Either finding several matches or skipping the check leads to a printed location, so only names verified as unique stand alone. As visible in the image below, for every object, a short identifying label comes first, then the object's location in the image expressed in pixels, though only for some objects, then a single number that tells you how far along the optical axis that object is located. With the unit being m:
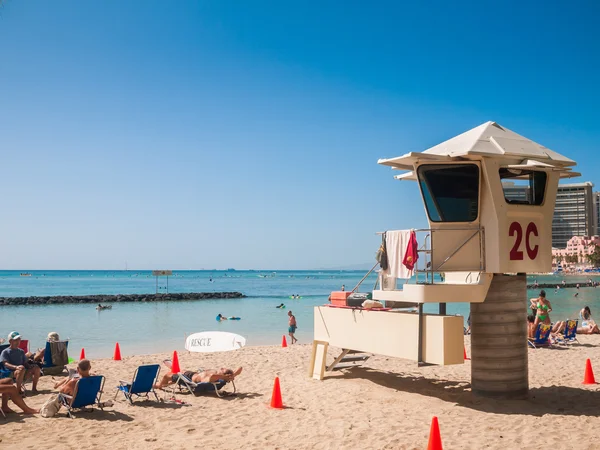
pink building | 162.50
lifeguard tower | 10.13
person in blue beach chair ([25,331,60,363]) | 13.62
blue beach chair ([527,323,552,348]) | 17.80
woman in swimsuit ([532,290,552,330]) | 18.02
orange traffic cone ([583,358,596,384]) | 12.45
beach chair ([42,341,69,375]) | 13.53
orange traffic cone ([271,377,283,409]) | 10.14
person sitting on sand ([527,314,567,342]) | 18.07
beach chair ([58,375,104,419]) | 9.14
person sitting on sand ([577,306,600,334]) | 22.11
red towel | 10.67
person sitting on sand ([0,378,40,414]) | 9.02
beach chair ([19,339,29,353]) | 14.65
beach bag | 9.09
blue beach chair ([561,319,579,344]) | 18.97
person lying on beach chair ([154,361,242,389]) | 11.13
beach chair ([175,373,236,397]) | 11.05
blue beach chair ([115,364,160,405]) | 10.19
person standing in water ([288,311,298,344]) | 22.94
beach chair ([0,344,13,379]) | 10.61
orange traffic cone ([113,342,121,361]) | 17.58
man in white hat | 10.45
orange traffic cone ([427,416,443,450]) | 7.26
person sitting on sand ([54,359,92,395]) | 9.45
